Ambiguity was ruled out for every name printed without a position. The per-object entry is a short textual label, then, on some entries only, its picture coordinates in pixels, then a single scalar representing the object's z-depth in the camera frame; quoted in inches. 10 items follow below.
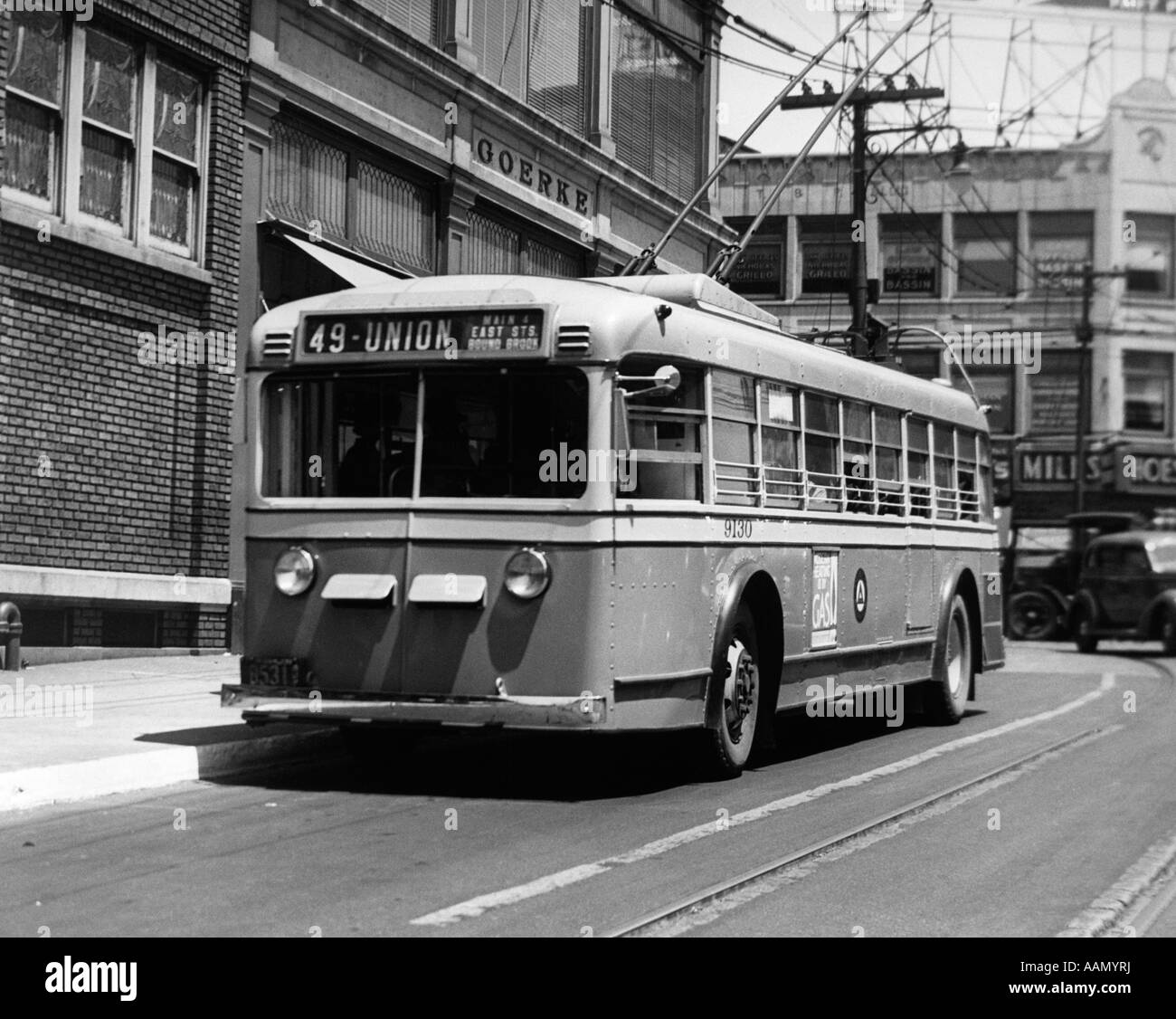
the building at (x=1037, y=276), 2126.0
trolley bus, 389.1
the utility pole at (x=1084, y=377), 1943.9
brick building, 611.5
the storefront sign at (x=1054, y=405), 2171.5
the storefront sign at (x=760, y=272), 2190.0
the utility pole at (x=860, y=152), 1072.2
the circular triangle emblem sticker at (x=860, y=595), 536.4
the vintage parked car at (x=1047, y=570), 1596.9
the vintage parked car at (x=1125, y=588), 1333.7
